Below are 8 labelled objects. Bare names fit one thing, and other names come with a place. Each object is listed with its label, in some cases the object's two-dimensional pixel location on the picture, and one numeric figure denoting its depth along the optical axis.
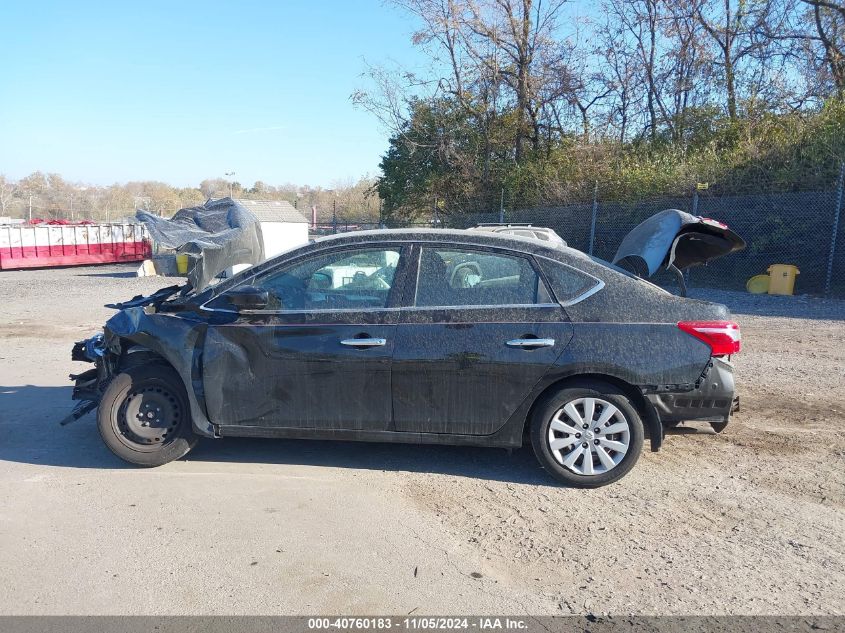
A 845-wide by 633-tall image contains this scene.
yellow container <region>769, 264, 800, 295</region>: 14.77
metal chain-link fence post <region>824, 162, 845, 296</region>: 13.84
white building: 25.42
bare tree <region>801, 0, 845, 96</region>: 20.38
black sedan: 4.50
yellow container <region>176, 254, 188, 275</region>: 20.98
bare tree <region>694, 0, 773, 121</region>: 22.48
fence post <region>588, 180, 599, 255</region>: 18.08
